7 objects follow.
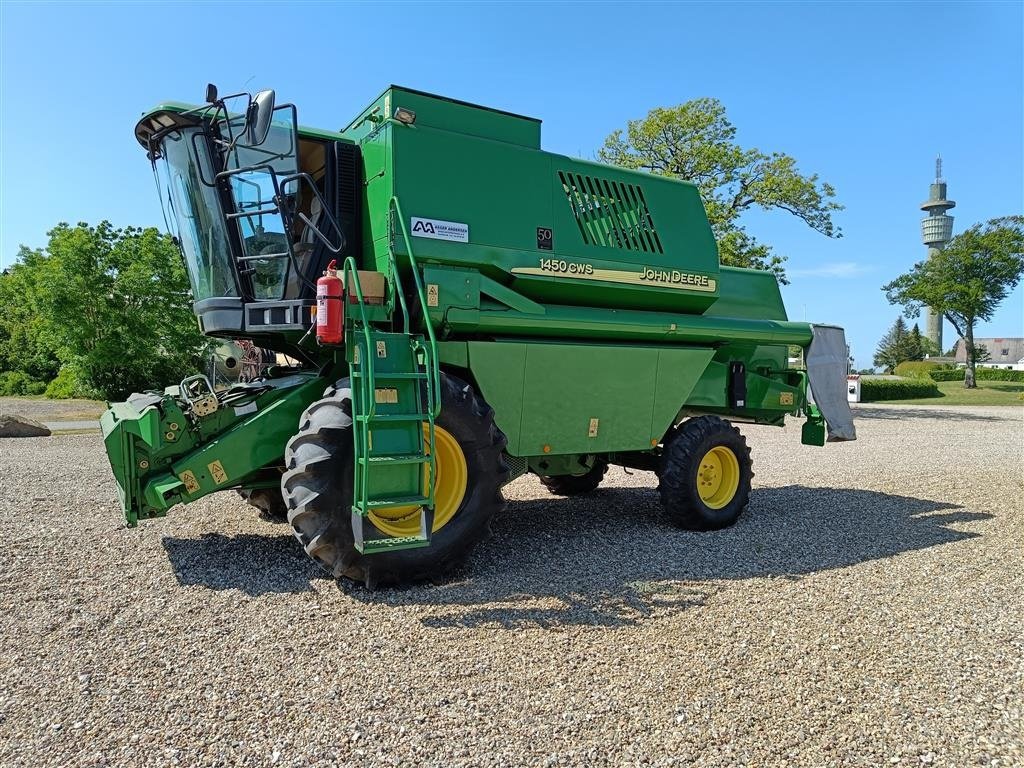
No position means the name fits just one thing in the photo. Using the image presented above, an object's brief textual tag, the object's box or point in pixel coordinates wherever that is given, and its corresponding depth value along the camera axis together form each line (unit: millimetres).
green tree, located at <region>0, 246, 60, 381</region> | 27411
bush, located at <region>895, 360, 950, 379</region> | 47116
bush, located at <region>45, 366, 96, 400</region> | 25666
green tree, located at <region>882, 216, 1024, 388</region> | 36406
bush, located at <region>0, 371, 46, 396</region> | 29656
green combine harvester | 4906
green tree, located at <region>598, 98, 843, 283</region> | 22250
